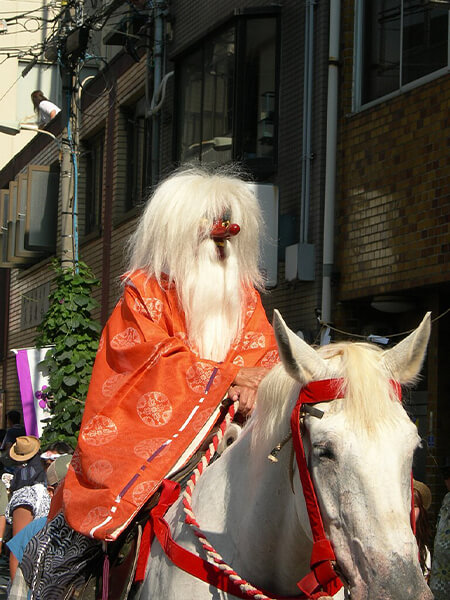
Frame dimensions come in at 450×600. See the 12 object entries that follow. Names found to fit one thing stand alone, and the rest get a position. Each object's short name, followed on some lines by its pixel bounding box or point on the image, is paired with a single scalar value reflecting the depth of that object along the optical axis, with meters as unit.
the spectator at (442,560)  7.16
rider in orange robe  3.84
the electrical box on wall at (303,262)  11.05
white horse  2.72
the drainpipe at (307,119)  11.34
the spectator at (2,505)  10.36
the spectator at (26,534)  4.98
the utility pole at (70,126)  12.24
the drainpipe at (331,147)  10.95
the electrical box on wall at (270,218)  11.07
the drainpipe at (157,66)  15.95
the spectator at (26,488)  9.26
